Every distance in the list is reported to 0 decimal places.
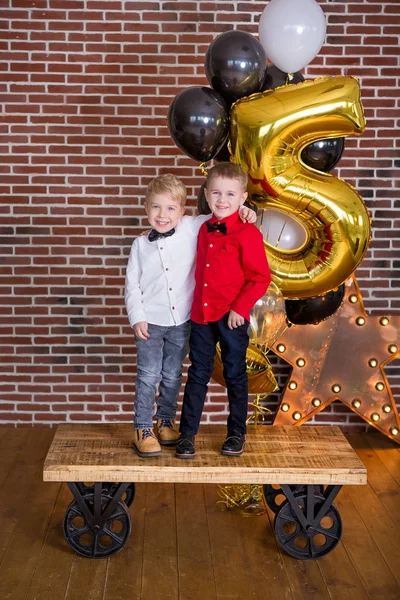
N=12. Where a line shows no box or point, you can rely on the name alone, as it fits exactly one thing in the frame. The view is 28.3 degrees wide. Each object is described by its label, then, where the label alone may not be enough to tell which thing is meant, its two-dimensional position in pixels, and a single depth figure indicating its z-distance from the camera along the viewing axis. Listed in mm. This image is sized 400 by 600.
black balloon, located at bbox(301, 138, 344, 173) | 3012
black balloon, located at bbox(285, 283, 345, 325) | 3266
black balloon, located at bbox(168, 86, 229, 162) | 2807
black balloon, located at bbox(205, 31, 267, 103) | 2848
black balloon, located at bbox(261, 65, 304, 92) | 3051
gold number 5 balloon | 2811
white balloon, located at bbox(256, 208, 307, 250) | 3088
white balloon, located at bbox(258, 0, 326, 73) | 2904
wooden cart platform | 2680
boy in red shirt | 2719
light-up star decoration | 3971
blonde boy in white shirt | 2781
